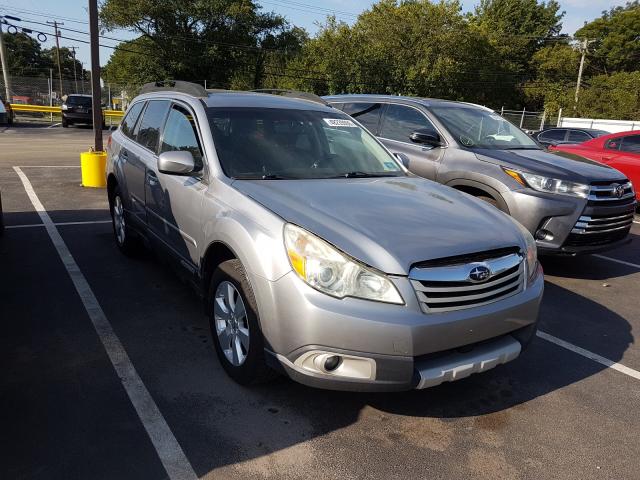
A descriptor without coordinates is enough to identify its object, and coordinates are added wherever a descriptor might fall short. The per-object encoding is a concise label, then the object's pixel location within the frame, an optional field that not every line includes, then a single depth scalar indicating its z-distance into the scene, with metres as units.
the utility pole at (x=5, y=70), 31.58
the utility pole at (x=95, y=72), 9.31
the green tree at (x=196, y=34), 41.66
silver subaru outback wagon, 2.48
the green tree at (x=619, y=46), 60.31
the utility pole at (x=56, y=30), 60.90
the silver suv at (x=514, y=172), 5.17
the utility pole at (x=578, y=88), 44.41
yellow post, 9.56
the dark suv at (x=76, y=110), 25.30
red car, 9.14
